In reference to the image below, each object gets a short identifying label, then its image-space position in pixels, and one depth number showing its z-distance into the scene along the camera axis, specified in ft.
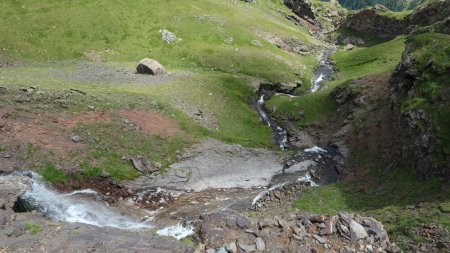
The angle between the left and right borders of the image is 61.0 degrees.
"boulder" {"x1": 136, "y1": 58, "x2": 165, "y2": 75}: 212.43
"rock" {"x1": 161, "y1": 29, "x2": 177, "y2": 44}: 258.37
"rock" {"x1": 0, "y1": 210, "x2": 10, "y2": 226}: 92.93
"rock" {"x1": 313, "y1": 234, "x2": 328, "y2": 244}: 84.48
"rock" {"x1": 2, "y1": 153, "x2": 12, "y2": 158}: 131.23
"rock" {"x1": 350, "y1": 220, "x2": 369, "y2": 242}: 85.92
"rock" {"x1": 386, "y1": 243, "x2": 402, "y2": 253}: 83.97
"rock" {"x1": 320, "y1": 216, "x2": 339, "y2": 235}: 86.75
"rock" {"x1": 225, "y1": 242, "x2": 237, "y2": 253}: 81.13
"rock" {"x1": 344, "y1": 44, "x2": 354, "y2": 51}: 370.86
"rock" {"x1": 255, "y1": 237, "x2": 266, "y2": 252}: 82.43
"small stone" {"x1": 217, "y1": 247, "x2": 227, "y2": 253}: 81.43
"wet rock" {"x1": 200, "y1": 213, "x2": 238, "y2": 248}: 84.84
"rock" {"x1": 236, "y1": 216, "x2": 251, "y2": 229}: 88.22
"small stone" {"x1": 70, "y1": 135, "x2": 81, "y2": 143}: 144.97
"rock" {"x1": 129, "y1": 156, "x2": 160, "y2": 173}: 146.10
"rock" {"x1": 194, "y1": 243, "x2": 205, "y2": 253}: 82.99
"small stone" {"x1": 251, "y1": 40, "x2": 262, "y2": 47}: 288.92
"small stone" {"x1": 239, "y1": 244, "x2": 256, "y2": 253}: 81.48
